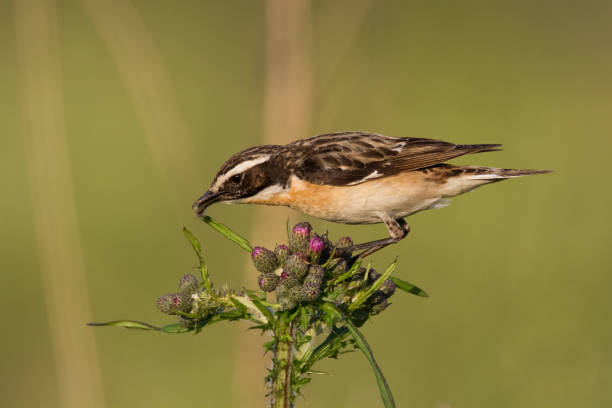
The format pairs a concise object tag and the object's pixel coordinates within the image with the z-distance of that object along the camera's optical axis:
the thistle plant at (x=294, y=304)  6.18
